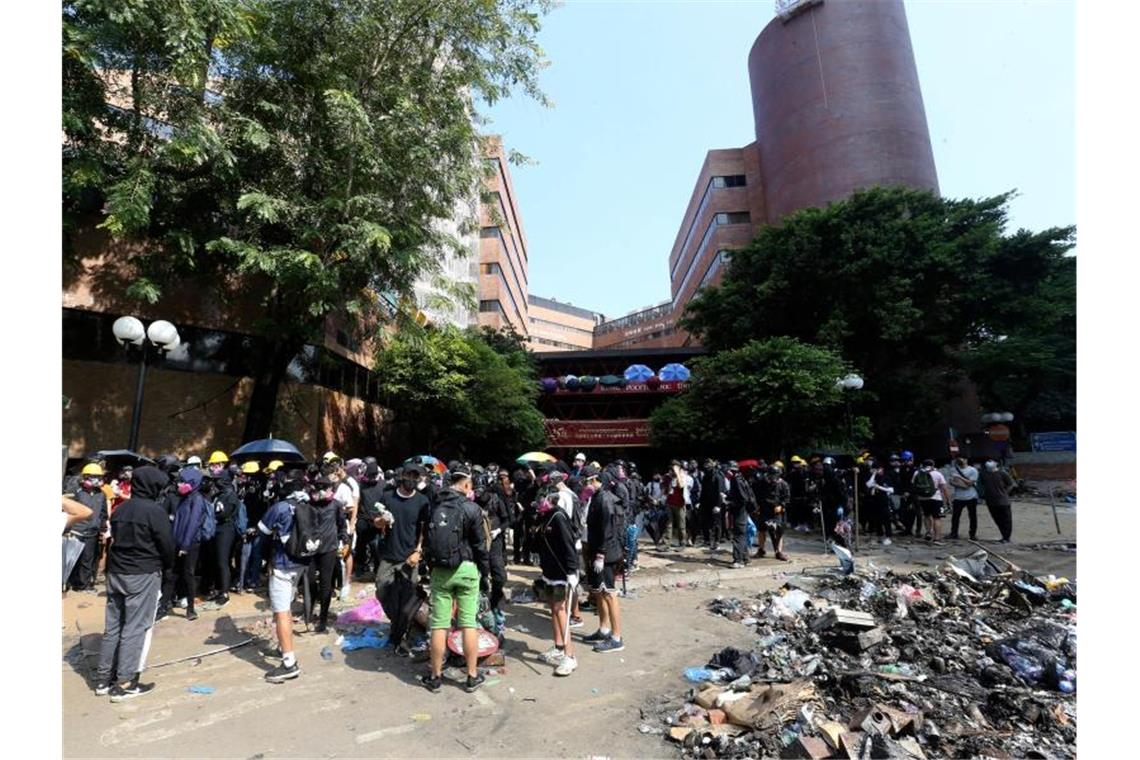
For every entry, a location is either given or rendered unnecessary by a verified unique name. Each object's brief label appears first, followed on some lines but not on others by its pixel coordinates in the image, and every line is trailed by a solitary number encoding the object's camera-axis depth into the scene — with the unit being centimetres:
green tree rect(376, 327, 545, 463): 2020
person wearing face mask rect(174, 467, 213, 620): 684
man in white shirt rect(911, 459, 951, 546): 1244
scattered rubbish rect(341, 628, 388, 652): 600
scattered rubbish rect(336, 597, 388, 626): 684
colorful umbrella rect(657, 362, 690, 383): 2956
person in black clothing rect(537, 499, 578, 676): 555
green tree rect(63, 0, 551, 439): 1111
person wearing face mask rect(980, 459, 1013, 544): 1180
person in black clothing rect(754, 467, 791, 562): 1059
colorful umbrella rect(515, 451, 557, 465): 1285
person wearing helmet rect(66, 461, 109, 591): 789
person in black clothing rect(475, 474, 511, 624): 610
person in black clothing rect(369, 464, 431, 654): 585
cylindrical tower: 3725
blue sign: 2625
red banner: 2958
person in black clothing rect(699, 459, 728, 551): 1153
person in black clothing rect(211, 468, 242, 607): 761
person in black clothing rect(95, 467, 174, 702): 484
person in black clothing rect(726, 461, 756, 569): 1009
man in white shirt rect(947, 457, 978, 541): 1222
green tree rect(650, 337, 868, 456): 2033
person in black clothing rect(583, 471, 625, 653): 596
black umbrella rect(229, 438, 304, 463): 1048
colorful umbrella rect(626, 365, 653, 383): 3034
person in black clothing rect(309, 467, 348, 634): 583
